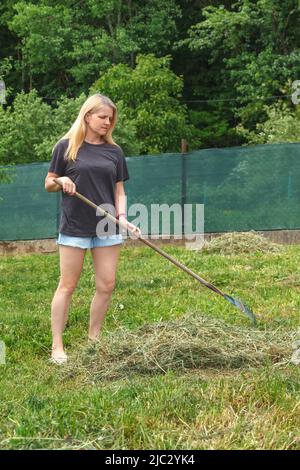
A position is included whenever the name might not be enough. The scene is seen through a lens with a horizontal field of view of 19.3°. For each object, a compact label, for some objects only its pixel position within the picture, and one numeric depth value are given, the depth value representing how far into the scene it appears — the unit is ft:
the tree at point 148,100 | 73.67
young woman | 19.52
